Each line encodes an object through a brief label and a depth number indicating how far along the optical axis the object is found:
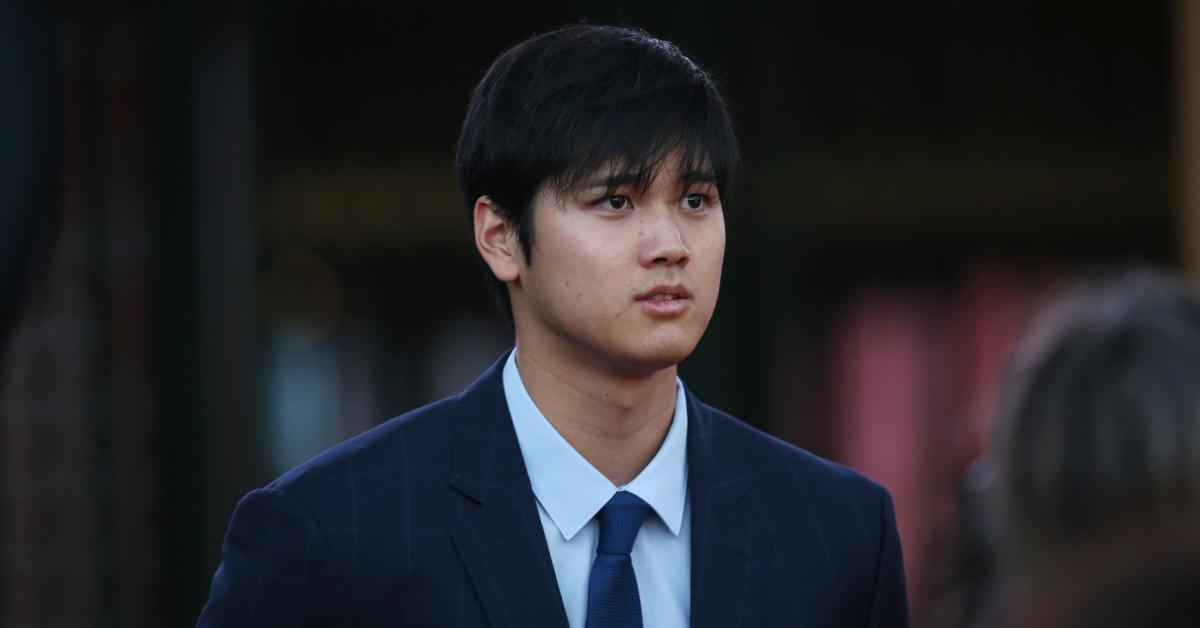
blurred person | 4.18
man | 5.70
